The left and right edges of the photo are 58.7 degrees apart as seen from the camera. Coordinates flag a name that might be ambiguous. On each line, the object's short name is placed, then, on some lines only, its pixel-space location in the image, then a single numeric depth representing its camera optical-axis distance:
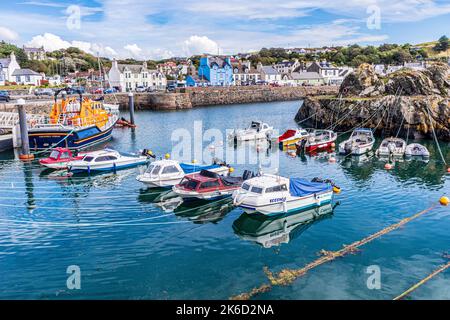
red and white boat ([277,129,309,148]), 50.22
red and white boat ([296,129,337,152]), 47.50
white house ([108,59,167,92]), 126.12
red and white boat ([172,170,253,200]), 27.78
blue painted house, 141.62
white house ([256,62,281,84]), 159.62
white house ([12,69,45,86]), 124.44
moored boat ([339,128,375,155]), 45.34
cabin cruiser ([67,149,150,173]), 36.72
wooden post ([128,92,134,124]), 70.31
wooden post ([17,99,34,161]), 43.59
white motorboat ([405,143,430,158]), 42.97
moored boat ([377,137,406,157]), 44.12
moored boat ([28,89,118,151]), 47.50
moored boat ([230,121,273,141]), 53.34
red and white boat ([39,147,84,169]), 37.66
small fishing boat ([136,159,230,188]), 31.06
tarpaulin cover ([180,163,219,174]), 33.28
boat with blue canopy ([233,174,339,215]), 24.92
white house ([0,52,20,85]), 122.56
